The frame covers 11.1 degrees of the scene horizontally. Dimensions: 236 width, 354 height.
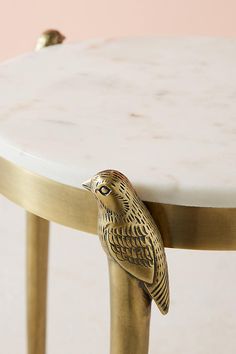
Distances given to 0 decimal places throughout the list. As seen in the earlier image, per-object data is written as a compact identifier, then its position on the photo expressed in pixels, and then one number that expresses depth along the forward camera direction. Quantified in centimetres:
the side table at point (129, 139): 76
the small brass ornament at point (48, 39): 103
